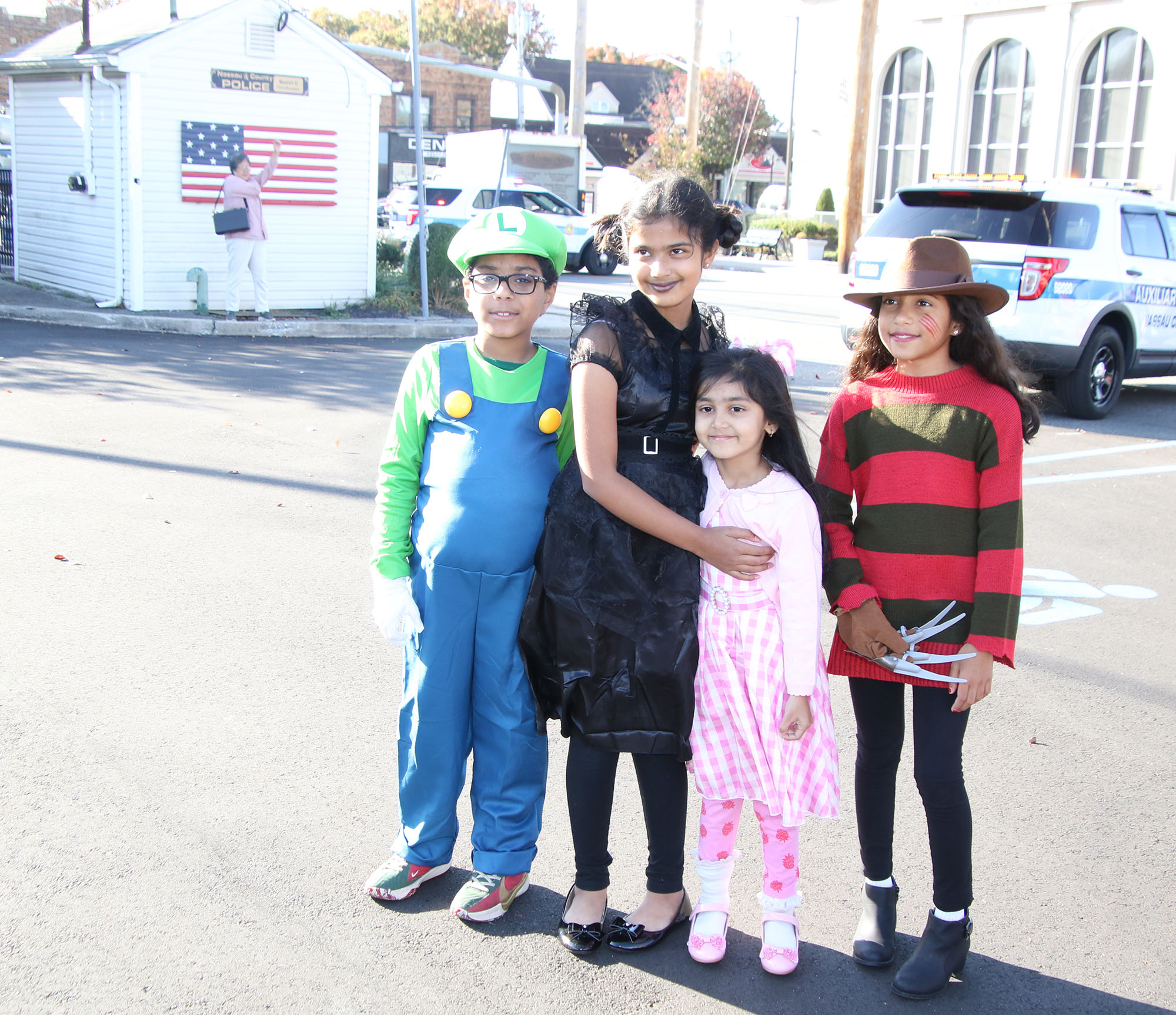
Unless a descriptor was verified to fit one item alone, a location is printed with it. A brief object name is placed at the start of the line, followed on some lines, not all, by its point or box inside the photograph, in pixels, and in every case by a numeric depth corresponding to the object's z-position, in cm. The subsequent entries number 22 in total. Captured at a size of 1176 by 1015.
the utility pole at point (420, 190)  1321
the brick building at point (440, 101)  5675
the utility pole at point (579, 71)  3070
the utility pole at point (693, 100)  3450
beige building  2270
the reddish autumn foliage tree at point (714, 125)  4269
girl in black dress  254
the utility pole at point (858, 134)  2053
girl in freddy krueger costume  258
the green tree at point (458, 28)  6981
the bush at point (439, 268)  1556
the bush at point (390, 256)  1881
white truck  2903
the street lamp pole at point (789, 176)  4404
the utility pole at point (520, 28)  3579
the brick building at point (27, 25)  4797
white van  4834
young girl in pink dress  259
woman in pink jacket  1288
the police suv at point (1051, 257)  945
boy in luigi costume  277
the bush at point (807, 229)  3325
